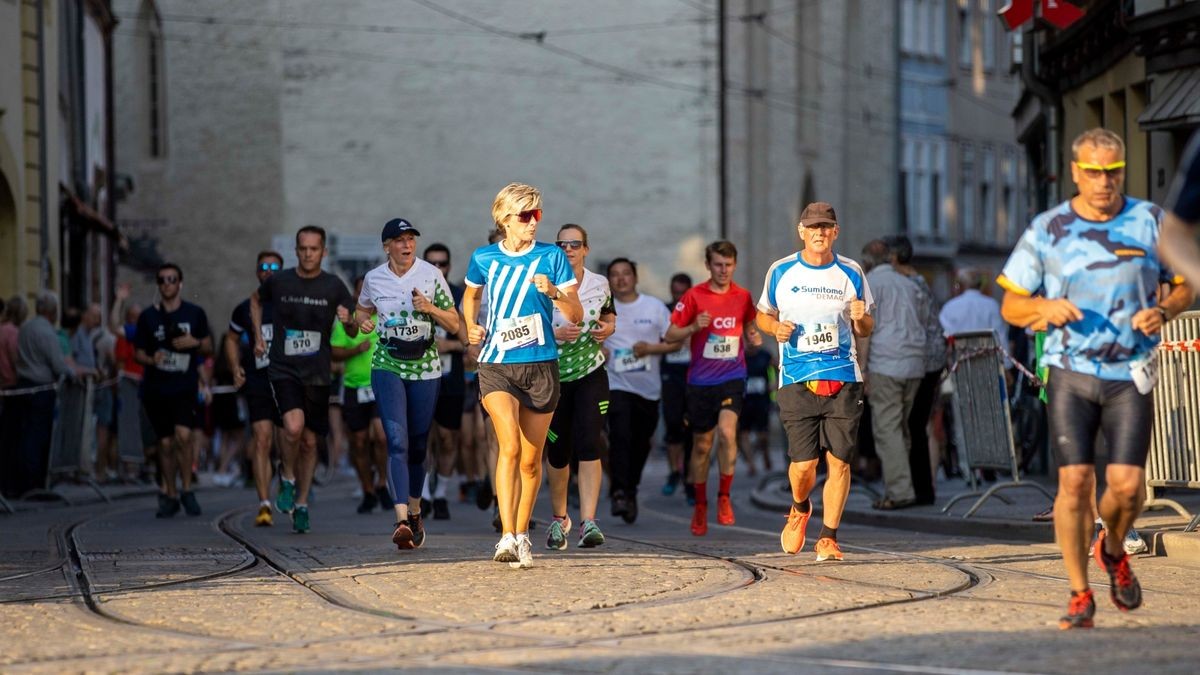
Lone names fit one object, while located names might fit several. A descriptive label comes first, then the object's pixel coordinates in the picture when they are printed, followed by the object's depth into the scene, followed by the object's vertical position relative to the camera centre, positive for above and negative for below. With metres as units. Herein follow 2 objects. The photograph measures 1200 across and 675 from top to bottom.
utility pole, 42.09 +3.05
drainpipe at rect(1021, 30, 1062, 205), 24.69 +2.18
